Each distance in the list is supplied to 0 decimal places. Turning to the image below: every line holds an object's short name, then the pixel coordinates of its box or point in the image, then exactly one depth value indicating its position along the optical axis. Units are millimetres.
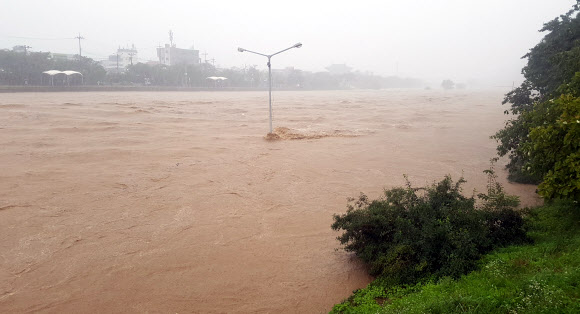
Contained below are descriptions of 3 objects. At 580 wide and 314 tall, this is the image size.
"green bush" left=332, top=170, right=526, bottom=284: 6660
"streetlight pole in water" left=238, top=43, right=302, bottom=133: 18325
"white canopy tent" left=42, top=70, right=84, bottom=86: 48556
